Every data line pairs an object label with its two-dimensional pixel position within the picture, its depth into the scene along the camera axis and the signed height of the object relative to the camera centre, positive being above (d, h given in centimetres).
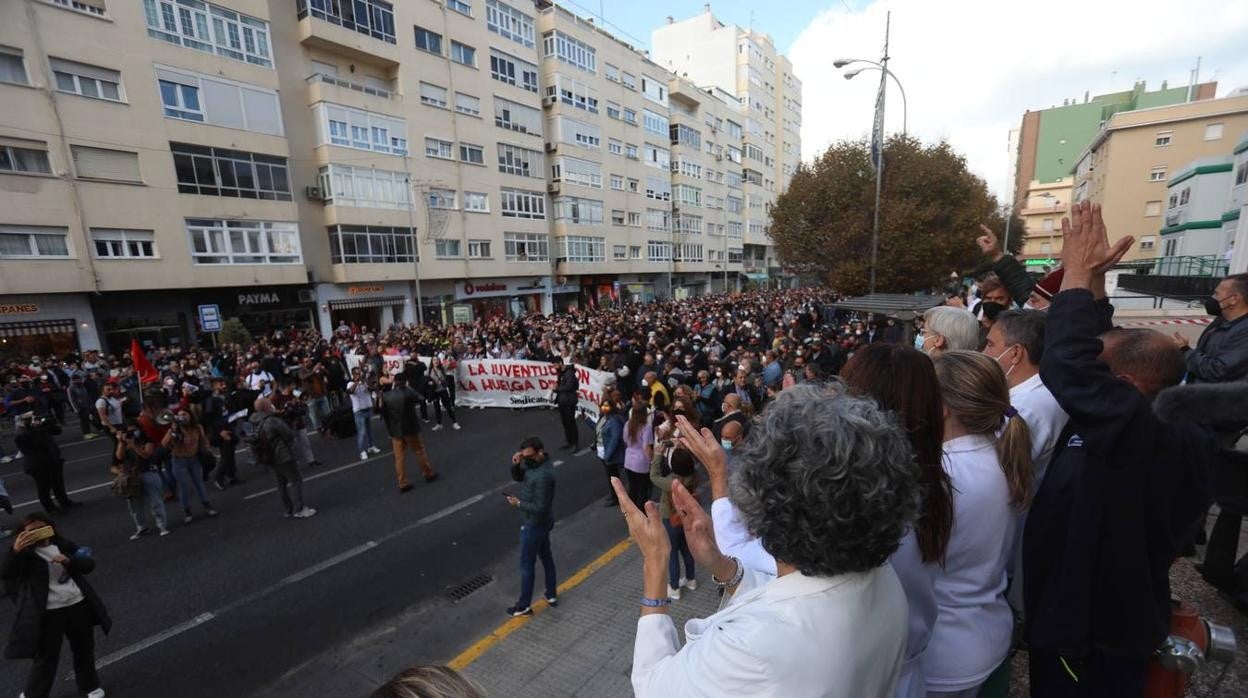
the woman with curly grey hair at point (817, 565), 112 -69
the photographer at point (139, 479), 668 -248
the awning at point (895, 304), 962 -97
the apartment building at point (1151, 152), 3778 +694
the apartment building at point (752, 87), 5944 +2050
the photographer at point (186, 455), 729 -240
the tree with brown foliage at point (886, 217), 2120 +165
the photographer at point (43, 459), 753 -246
